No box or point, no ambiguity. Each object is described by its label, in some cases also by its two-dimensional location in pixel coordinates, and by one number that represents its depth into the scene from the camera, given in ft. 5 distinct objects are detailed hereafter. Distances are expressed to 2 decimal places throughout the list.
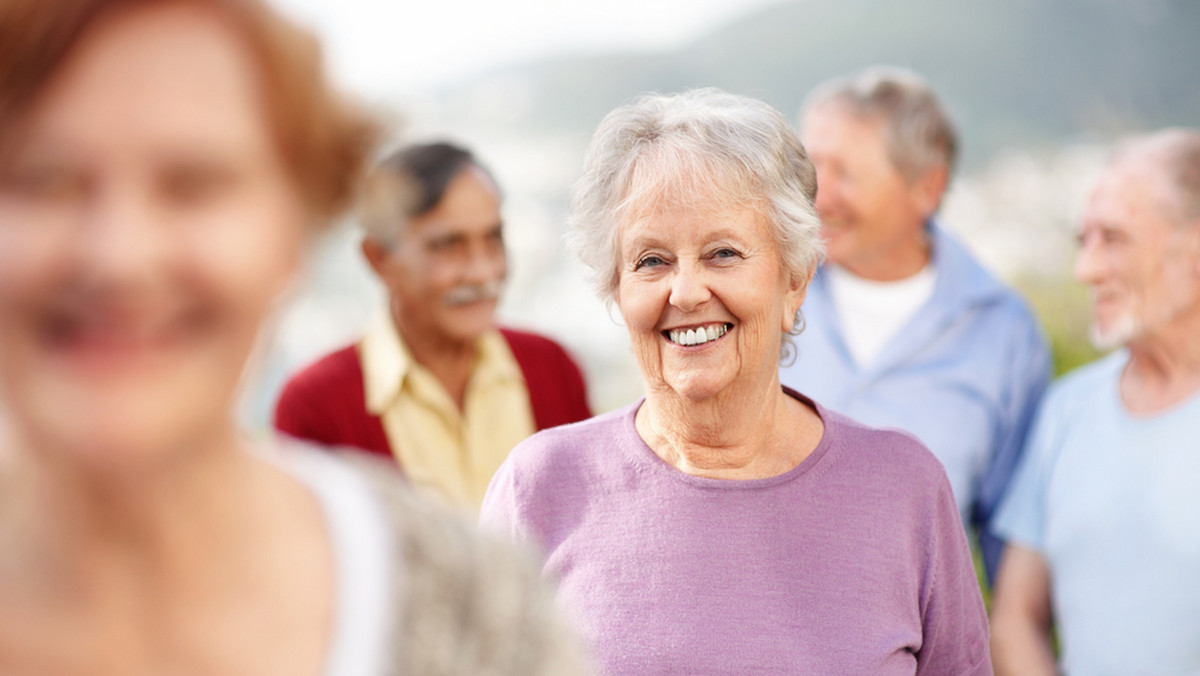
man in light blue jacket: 9.25
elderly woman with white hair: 5.58
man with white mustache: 8.80
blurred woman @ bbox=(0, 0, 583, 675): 2.12
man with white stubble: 7.80
